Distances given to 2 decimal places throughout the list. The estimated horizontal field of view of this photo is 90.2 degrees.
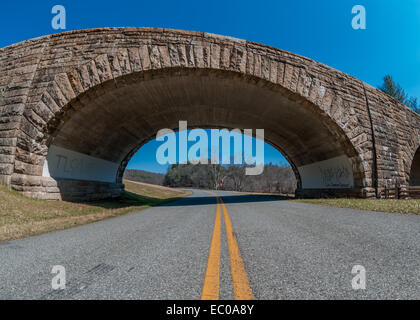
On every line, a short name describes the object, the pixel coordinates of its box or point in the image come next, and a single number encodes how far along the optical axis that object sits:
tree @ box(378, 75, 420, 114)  38.71
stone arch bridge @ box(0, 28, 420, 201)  9.20
